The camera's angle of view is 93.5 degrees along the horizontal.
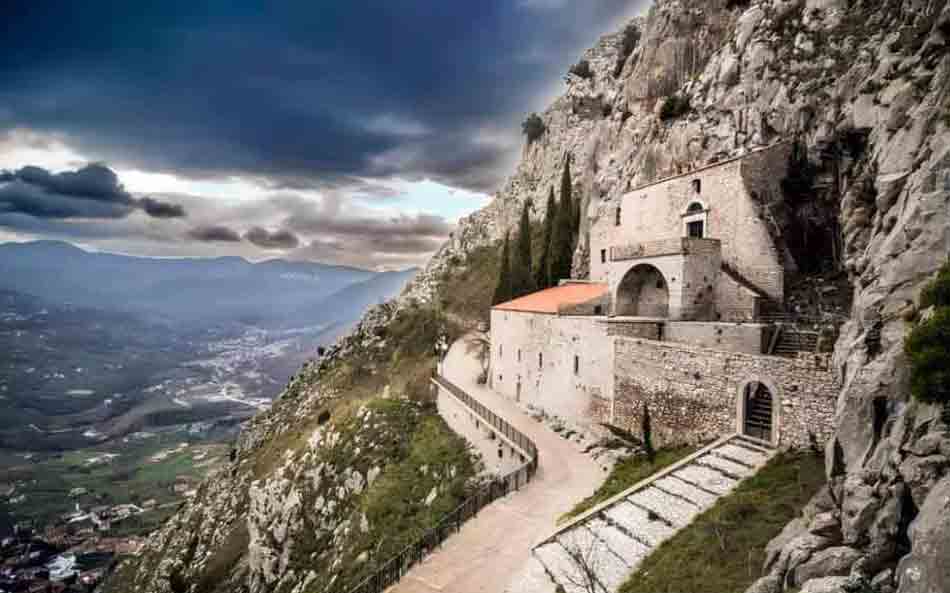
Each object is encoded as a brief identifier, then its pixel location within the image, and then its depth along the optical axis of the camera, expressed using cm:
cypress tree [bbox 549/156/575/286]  5019
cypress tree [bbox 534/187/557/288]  5206
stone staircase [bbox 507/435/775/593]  1185
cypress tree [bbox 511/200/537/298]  5216
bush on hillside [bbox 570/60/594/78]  7519
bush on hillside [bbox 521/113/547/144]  9238
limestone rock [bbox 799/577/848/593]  646
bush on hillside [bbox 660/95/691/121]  3425
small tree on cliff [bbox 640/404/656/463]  1957
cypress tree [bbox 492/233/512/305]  5288
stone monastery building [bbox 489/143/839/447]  1602
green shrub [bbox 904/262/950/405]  707
